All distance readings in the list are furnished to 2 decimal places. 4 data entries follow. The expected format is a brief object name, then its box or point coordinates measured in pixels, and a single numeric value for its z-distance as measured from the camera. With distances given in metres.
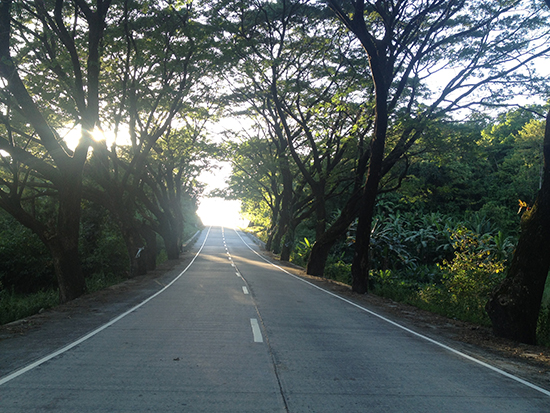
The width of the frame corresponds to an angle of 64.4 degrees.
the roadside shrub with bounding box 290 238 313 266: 32.15
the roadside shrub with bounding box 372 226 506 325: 12.22
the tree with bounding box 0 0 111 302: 11.63
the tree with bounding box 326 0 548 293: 14.50
